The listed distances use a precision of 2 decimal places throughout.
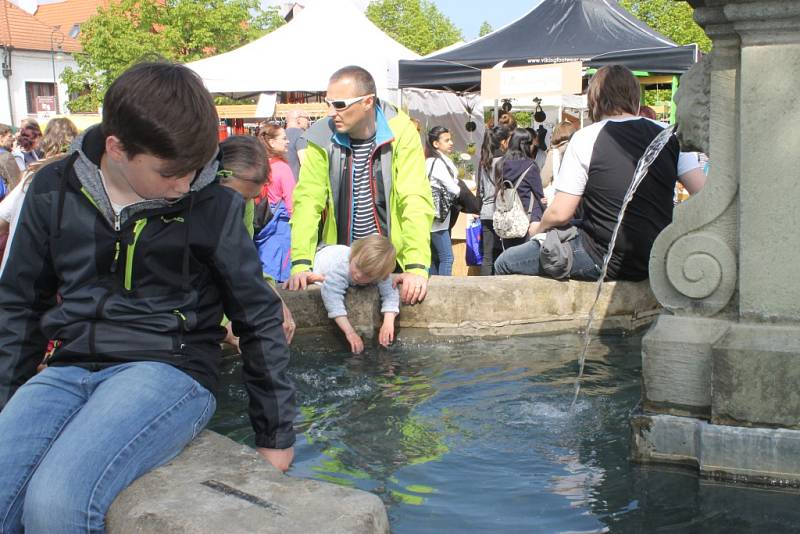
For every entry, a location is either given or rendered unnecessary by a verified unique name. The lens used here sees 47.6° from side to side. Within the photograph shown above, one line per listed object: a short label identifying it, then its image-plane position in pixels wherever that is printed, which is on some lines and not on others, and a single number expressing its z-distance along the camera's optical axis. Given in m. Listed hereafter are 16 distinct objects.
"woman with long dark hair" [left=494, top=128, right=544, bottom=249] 8.35
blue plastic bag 9.39
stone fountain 3.06
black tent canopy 12.77
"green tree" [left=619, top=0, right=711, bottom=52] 40.75
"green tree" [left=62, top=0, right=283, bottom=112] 40.44
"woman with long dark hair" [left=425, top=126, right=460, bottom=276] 7.98
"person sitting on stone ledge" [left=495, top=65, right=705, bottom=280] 5.03
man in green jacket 5.11
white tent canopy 18.66
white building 56.50
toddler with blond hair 4.88
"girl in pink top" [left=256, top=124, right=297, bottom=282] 6.54
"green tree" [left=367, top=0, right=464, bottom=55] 68.44
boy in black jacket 2.41
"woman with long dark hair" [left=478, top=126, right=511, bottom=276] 8.69
